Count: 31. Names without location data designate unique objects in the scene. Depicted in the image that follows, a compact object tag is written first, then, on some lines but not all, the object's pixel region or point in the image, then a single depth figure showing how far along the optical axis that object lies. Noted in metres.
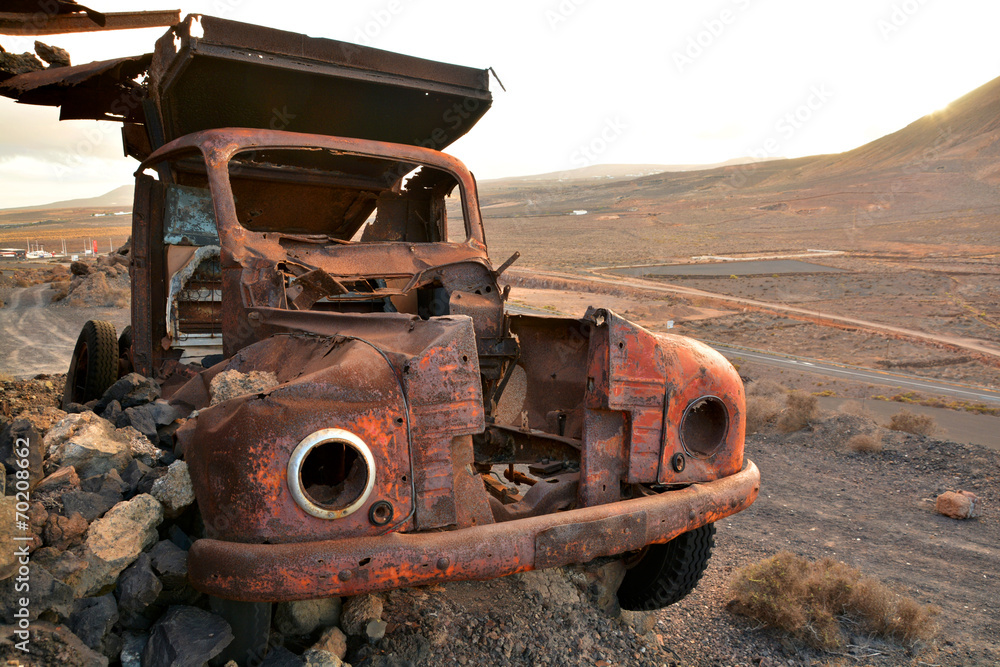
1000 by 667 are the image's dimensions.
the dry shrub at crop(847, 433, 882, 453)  7.66
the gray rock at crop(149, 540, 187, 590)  2.30
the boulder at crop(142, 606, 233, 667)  2.10
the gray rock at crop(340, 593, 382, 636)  2.72
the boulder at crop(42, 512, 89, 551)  2.28
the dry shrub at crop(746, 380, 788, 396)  10.55
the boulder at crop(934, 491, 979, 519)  5.73
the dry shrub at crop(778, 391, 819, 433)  8.66
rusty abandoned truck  2.12
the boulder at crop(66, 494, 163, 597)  2.24
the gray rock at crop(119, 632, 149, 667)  2.18
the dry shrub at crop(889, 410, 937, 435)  8.92
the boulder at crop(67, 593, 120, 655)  2.14
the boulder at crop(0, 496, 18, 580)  2.05
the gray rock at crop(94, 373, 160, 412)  3.45
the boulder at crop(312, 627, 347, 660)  2.52
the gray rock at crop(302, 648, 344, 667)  2.33
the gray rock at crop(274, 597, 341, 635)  2.56
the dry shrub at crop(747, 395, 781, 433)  8.73
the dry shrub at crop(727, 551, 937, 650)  3.64
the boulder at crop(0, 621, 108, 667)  1.95
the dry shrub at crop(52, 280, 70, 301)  19.89
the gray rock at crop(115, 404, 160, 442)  3.08
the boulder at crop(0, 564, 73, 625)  2.05
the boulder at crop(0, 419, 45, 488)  2.51
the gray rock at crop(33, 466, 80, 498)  2.46
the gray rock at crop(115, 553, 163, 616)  2.25
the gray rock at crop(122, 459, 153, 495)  2.58
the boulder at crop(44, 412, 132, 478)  2.68
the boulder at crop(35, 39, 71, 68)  5.69
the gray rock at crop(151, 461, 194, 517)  2.44
